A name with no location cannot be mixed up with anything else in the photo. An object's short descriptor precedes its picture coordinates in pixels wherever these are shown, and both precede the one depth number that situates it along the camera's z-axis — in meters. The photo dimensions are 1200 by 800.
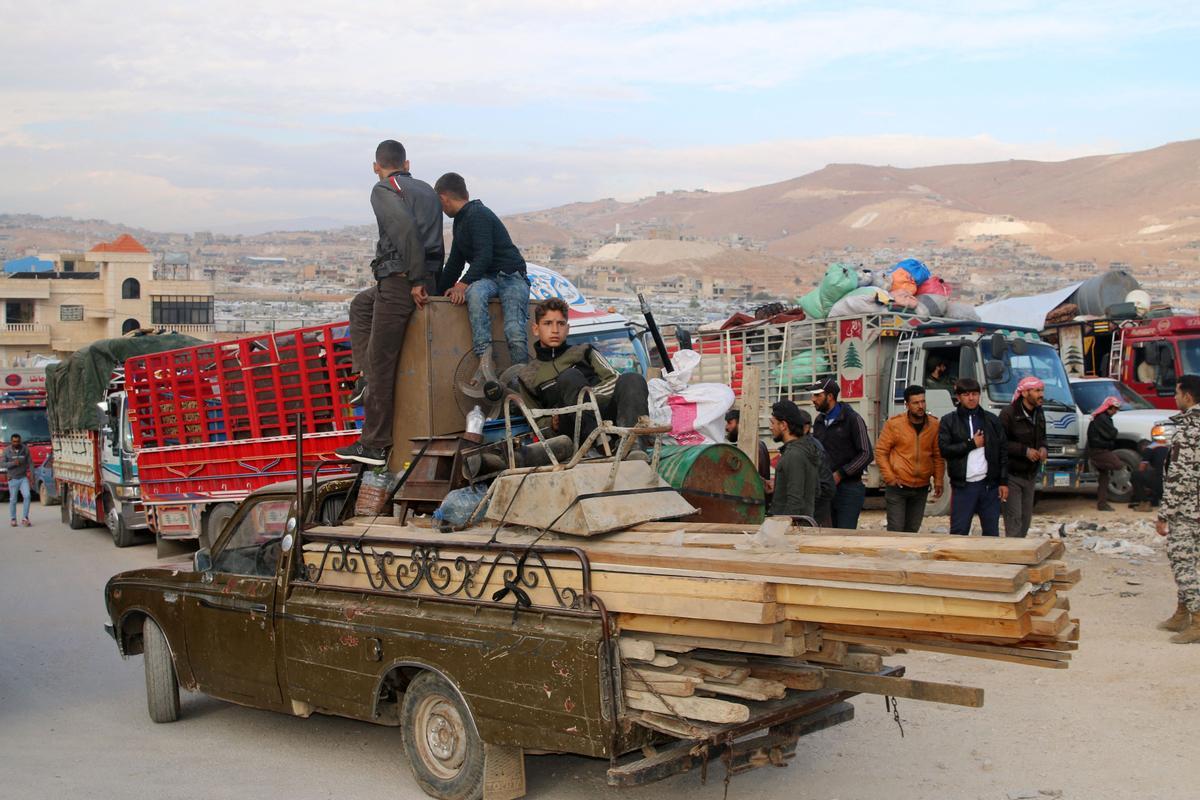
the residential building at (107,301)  74.75
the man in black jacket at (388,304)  7.43
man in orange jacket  10.27
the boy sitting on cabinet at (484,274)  7.65
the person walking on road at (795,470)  8.35
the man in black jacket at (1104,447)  15.46
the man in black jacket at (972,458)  10.06
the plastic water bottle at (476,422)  6.70
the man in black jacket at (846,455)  10.09
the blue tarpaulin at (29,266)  89.39
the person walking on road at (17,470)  21.36
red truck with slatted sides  13.35
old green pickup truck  5.01
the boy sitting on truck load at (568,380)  7.00
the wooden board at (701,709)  4.68
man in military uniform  8.38
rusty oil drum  7.09
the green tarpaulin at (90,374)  19.50
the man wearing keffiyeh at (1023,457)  10.41
